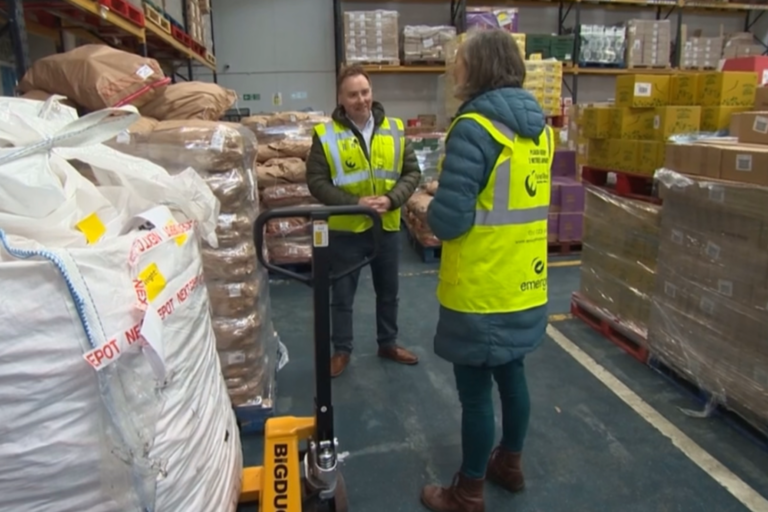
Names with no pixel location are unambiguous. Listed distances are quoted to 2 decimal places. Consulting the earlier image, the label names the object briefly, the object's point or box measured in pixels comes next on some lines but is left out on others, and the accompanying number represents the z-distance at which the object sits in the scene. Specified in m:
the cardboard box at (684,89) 3.63
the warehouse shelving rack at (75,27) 2.65
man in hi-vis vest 3.17
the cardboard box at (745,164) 2.61
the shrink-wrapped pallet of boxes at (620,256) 3.51
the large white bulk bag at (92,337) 1.05
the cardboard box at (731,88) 3.45
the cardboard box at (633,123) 3.70
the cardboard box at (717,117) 3.49
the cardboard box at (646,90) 3.70
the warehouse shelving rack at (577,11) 9.40
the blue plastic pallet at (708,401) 2.73
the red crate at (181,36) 5.73
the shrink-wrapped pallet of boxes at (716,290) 2.66
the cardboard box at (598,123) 4.03
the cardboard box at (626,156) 3.71
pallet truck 1.64
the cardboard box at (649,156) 3.51
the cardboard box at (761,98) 3.21
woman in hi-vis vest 1.88
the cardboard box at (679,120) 3.48
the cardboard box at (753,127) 2.84
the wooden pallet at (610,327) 3.58
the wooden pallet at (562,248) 6.19
